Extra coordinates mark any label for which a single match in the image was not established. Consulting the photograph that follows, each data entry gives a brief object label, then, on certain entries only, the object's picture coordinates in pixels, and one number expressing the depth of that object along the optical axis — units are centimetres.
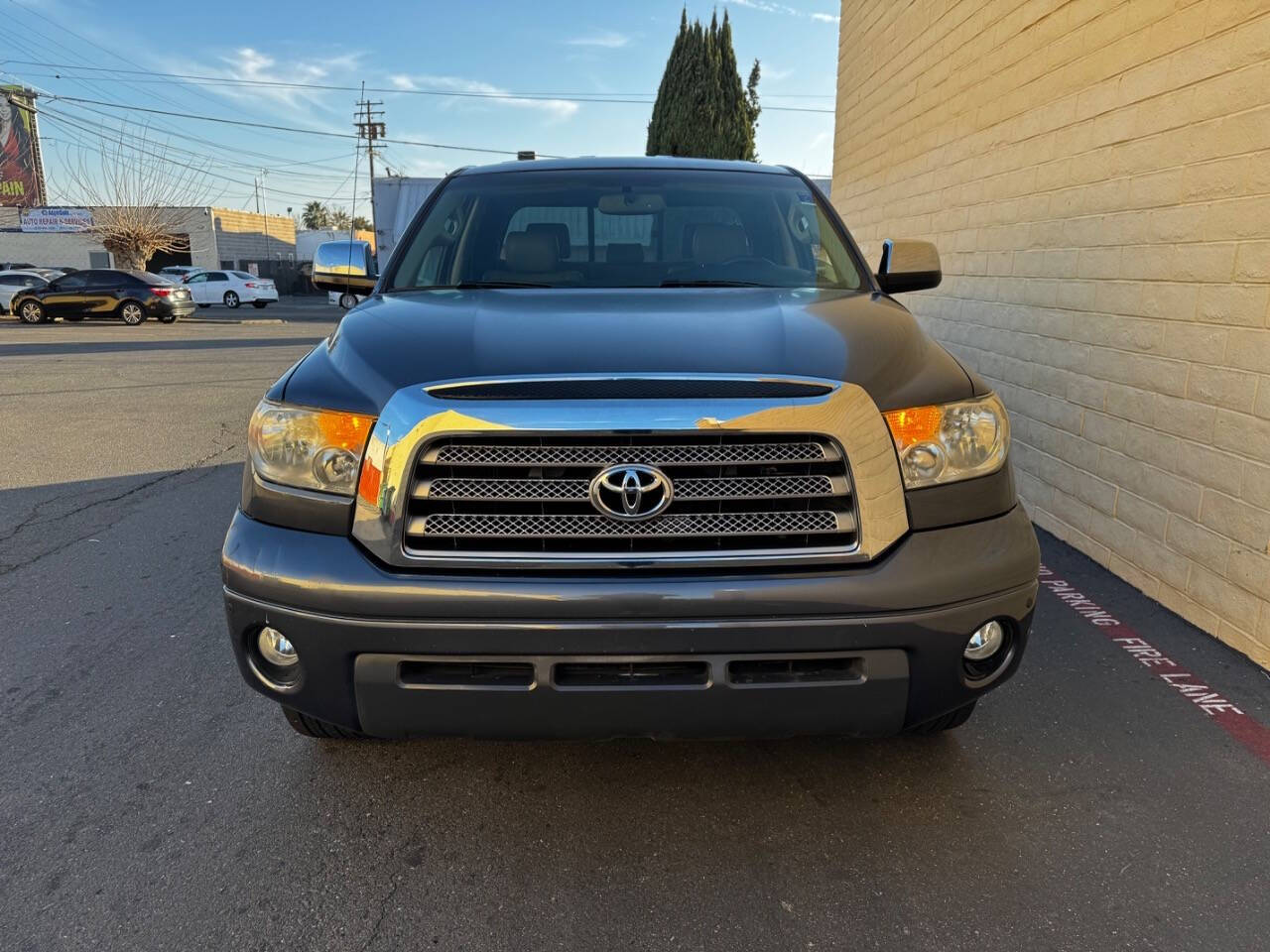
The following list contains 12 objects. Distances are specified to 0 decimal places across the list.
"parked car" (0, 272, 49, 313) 2552
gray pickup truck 189
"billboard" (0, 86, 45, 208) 4900
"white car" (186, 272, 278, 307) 3297
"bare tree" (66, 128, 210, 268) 4353
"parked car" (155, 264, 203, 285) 3669
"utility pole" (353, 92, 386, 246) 5609
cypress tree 2695
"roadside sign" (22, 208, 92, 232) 5034
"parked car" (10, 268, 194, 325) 2381
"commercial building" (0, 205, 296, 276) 5016
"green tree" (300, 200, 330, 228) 12076
